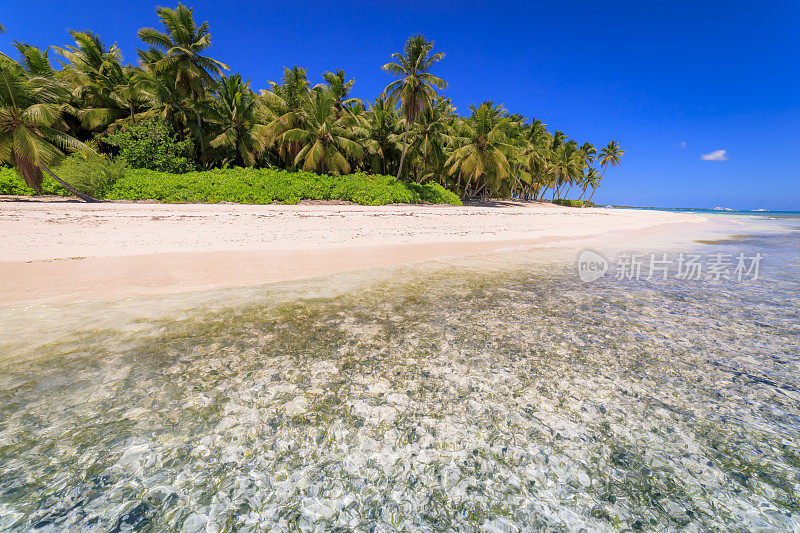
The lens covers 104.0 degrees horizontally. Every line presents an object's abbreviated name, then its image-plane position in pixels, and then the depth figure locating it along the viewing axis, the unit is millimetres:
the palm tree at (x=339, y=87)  28766
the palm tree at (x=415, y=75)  24453
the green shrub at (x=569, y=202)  55281
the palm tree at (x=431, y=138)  26922
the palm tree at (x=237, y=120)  23562
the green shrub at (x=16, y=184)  13711
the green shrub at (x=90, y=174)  14531
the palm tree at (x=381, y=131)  27719
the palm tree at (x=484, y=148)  28750
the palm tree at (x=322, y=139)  22594
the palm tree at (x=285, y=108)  24103
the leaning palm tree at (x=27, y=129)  13344
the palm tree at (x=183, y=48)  19797
